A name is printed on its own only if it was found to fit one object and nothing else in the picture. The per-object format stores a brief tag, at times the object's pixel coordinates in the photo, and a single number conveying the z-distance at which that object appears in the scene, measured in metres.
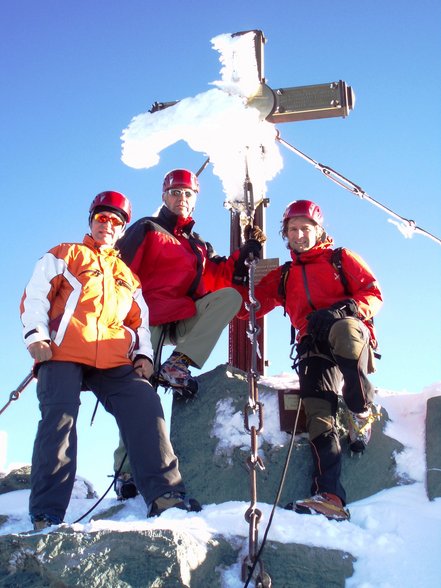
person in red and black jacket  4.96
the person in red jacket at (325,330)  4.14
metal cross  6.84
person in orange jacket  3.65
